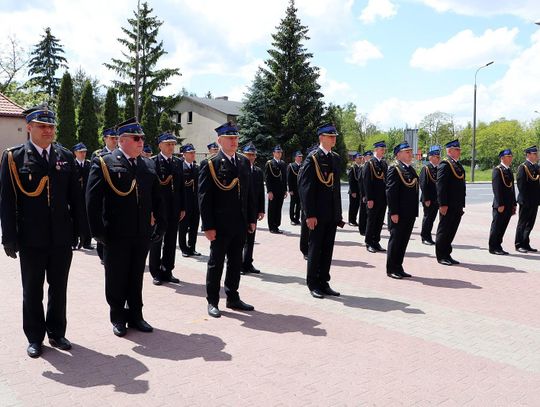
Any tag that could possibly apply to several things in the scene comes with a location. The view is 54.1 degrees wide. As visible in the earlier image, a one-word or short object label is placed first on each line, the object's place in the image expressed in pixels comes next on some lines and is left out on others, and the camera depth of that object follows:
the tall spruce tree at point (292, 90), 38.06
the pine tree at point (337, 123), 39.38
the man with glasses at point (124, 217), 5.09
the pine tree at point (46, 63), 63.81
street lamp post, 41.66
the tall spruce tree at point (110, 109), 38.34
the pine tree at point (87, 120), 37.81
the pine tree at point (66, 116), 36.50
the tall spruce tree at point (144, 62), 44.88
